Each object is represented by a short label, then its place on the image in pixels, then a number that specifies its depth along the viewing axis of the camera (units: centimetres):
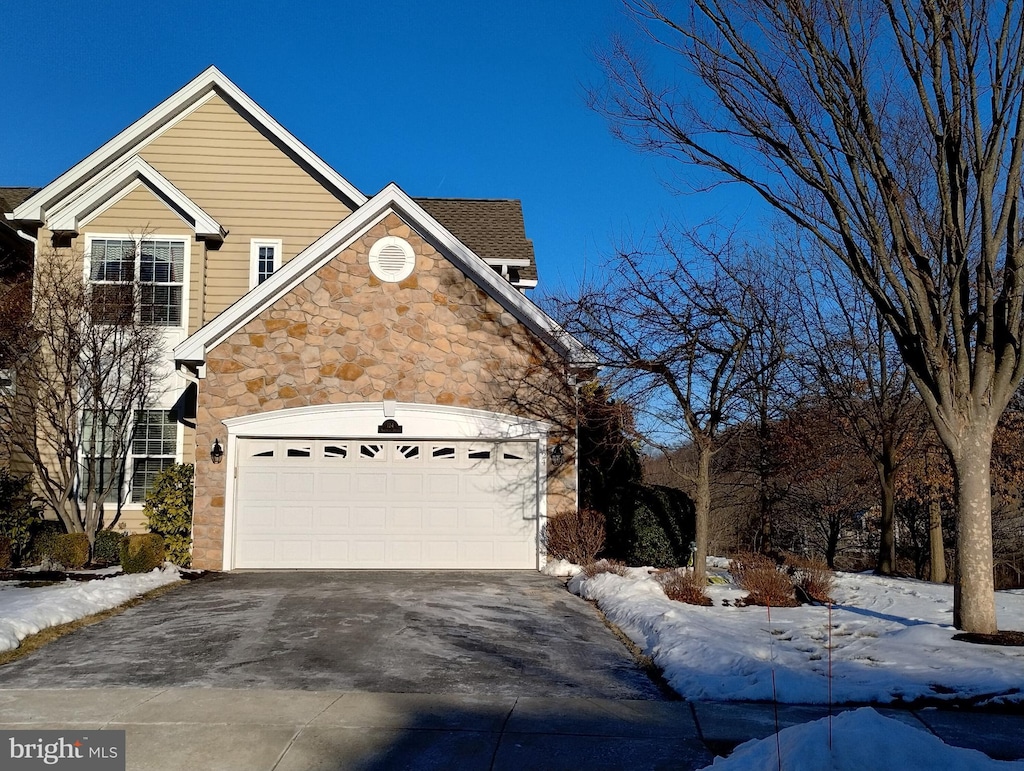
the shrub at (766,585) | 1099
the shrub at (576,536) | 1395
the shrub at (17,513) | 1473
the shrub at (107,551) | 1475
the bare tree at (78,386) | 1485
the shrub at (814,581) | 1148
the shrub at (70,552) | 1401
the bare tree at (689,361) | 1234
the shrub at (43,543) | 1442
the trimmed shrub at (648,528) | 1402
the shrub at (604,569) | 1277
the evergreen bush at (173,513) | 1418
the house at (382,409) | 1430
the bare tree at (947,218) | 875
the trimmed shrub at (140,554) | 1307
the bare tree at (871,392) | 1642
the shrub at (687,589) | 1102
